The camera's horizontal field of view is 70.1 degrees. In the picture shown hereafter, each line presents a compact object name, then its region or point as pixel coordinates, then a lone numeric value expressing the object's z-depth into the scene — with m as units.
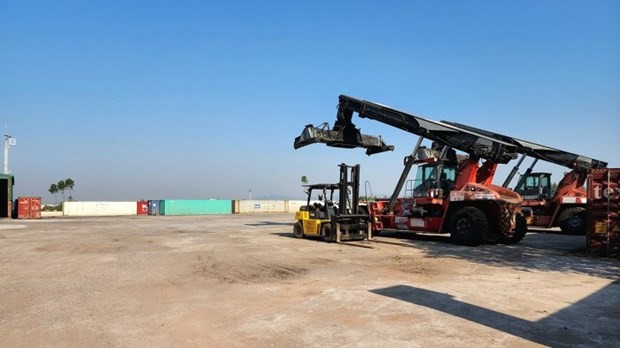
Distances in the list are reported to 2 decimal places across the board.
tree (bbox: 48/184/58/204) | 103.12
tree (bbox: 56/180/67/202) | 102.94
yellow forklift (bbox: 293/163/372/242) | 17.38
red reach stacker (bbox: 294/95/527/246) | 15.77
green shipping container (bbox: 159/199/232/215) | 58.66
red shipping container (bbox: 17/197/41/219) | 45.31
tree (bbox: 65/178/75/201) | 102.69
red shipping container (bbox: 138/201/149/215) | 60.38
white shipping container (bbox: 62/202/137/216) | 55.47
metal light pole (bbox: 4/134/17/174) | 51.94
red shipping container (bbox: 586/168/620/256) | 12.98
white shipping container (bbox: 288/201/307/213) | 68.44
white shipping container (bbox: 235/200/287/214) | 63.69
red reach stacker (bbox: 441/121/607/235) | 20.44
